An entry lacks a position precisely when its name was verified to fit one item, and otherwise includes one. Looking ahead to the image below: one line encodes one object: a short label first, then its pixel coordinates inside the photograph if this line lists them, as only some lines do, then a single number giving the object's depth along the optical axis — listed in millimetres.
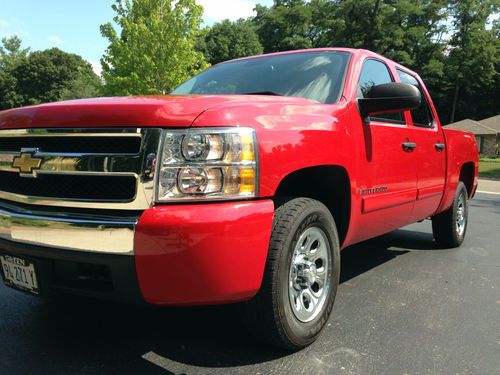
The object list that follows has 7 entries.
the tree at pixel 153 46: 17266
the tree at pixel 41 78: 67625
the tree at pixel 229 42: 53906
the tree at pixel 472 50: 49250
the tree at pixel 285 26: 54188
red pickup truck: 2037
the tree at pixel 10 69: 67438
